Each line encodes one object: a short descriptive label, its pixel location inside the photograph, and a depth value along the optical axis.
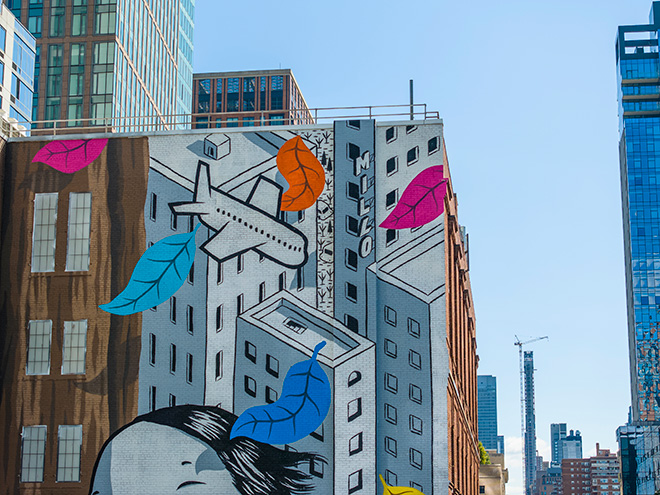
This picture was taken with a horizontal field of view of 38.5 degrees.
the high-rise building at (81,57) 108.75
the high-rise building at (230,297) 32.12
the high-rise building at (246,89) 164.00
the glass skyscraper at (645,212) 196.00
